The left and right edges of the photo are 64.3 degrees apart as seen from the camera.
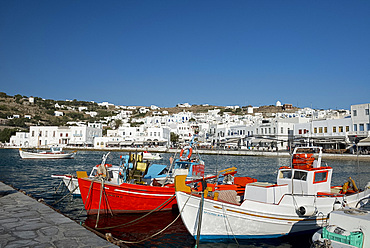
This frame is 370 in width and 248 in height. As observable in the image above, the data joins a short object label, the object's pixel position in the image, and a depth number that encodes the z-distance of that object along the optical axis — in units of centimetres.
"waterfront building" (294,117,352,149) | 4862
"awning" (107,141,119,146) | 8456
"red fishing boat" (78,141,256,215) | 1178
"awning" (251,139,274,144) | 6553
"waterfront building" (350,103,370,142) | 4572
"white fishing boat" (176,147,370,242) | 868
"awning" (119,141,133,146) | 8430
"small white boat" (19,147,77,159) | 4534
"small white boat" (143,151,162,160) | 5168
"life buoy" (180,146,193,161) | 1628
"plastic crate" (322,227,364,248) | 609
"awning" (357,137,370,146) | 4284
